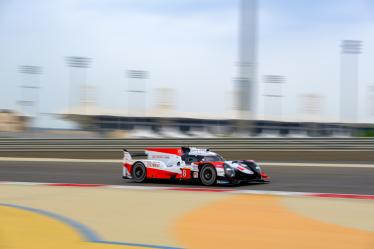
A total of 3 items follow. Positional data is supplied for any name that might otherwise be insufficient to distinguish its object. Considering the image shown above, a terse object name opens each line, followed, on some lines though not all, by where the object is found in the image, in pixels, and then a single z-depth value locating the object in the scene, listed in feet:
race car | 41.32
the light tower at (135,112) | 134.26
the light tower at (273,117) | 152.29
